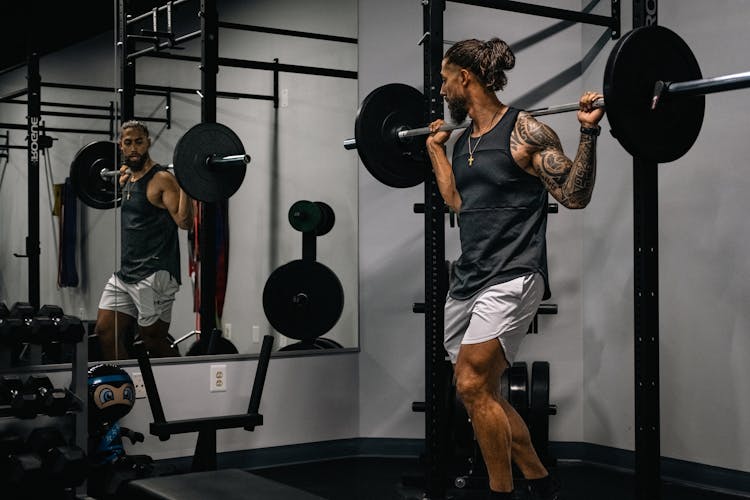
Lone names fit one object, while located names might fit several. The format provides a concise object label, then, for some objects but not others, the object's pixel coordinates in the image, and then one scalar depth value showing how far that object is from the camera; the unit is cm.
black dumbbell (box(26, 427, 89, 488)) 325
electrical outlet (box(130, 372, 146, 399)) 396
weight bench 234
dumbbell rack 349
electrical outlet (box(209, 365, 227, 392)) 418
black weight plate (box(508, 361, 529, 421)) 386
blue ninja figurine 361
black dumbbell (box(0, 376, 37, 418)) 335
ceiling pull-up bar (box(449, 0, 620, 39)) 370
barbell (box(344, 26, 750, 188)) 228
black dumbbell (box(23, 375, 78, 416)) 338
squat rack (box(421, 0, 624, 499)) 340
